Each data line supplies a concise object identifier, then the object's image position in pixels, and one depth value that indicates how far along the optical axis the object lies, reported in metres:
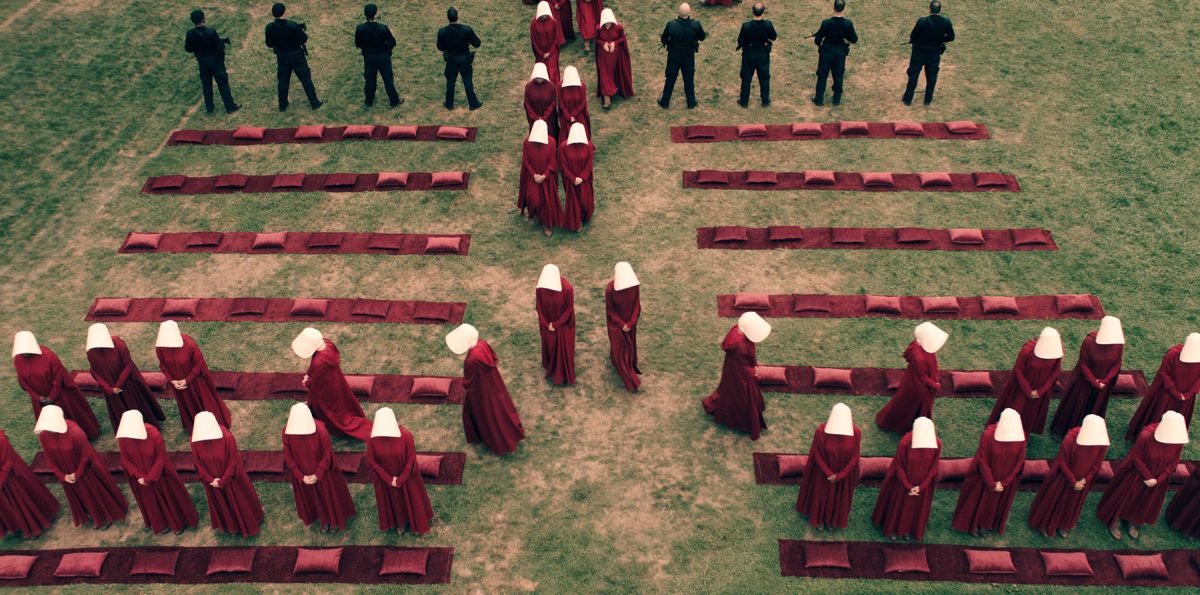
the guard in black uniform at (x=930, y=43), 14.20
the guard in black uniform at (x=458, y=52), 14.45
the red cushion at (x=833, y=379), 10.98
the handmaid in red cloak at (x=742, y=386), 9.84
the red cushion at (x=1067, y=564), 9.21
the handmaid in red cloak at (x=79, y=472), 9.34
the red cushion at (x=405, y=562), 9.41
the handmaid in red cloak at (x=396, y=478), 9.19
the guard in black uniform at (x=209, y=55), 14.59
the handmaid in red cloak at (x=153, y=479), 9.27
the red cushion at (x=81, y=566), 9.48
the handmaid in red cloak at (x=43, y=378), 10.15
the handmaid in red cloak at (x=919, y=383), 9.70
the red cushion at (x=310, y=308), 12.07
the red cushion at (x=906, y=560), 9.26
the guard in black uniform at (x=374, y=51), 14.61
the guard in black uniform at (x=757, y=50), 14.40
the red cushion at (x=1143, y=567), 9.19
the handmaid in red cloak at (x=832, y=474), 9.12
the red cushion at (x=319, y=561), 9.42
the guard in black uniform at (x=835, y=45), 14.34
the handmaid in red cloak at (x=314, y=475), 9.20
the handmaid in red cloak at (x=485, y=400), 9.89
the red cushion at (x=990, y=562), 9.24
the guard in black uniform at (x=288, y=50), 14.56
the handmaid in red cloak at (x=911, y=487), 9.00
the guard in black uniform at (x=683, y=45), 14.45
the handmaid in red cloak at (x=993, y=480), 9.04
